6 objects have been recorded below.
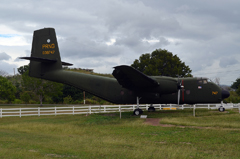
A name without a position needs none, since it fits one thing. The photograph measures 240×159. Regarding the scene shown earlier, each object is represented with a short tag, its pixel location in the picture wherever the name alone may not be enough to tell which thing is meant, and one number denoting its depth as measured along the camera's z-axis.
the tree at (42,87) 44.44
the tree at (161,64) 42.83
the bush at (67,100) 49.52
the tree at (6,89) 47.81
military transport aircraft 20.19
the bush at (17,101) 52.00
